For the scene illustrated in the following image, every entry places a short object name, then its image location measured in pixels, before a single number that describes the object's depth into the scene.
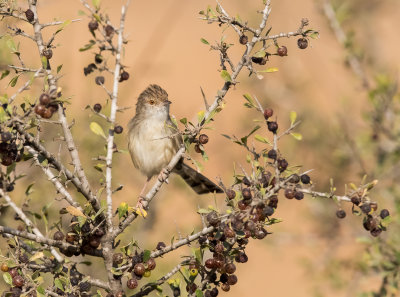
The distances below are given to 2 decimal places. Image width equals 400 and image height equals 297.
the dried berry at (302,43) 6.86
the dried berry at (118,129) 7.25
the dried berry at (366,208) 6.46
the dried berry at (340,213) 6.80
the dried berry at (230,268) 6.74
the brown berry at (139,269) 6.76
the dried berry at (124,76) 7.33
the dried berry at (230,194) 6.45
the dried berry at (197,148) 7.11
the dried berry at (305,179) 6.55
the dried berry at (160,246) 7.11
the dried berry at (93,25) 6.75
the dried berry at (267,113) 6.82
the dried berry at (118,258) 6.95
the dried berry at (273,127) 6.74
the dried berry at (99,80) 7.37
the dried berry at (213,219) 6.44
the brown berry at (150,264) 6.84
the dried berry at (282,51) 6.93
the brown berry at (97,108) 7.30
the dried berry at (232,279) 6.89
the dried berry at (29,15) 6.93
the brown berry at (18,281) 6.52
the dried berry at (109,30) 6.74
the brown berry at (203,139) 6.94
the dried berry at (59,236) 6.82
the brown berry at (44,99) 5.84
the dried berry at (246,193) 6.20
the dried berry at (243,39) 6.84
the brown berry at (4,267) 6.64
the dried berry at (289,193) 6.20
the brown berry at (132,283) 6.78
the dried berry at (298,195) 6.25
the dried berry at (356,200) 6.44
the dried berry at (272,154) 6.51
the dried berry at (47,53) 6.81
